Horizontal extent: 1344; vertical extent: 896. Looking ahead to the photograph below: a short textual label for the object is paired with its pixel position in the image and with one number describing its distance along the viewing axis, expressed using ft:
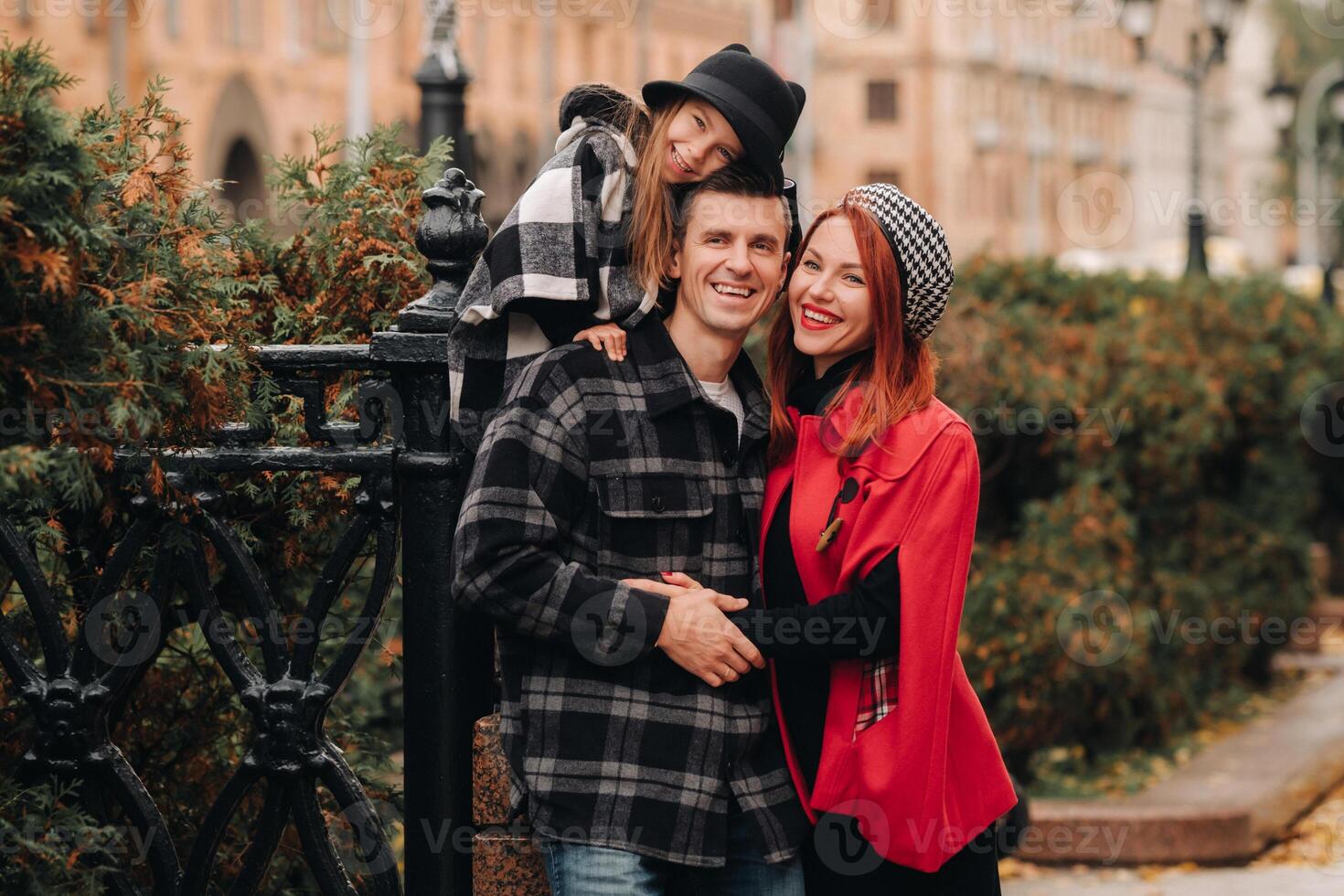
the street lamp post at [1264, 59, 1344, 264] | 77.25
